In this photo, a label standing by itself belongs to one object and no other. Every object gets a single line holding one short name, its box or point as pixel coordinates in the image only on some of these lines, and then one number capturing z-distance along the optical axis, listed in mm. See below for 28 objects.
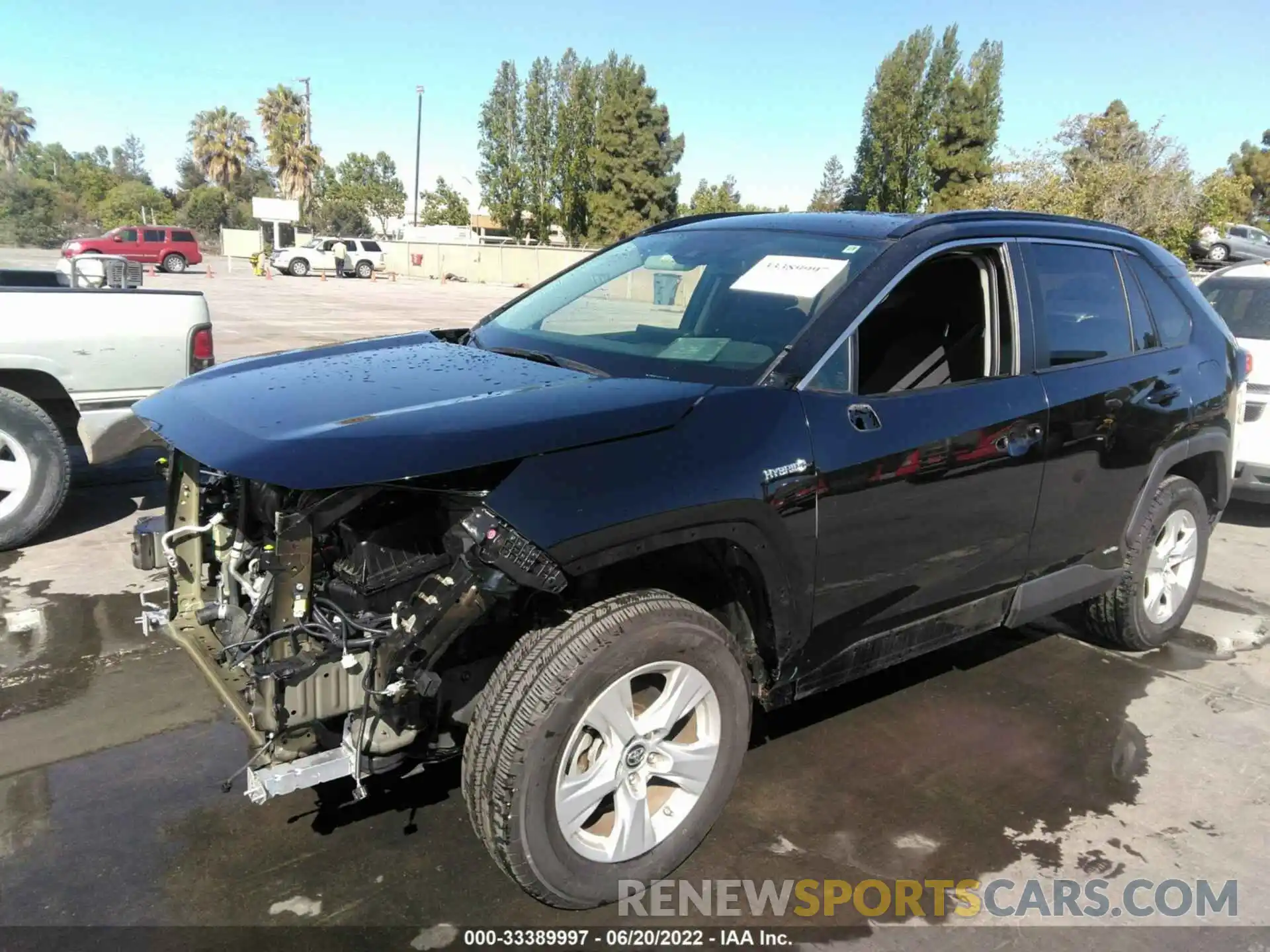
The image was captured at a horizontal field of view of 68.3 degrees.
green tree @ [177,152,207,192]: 86562
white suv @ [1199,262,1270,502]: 6387
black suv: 2318
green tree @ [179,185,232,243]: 65250
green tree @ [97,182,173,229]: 61344
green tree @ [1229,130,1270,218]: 61125
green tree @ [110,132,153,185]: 107725
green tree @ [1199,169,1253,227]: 26344
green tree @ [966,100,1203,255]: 24594
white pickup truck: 5004
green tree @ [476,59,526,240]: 54500
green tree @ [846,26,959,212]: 48250
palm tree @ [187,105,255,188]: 68938
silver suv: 29802
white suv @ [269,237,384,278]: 41438
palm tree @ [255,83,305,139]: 66312
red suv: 36844
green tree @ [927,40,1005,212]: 46906
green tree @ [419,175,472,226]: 72062
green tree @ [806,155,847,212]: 84475
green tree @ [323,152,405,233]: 74875
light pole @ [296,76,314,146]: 63750
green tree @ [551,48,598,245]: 51375
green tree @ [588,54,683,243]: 49406
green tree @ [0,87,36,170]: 74875
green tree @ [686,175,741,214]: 56594
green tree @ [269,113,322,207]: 63500
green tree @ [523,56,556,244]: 53656
